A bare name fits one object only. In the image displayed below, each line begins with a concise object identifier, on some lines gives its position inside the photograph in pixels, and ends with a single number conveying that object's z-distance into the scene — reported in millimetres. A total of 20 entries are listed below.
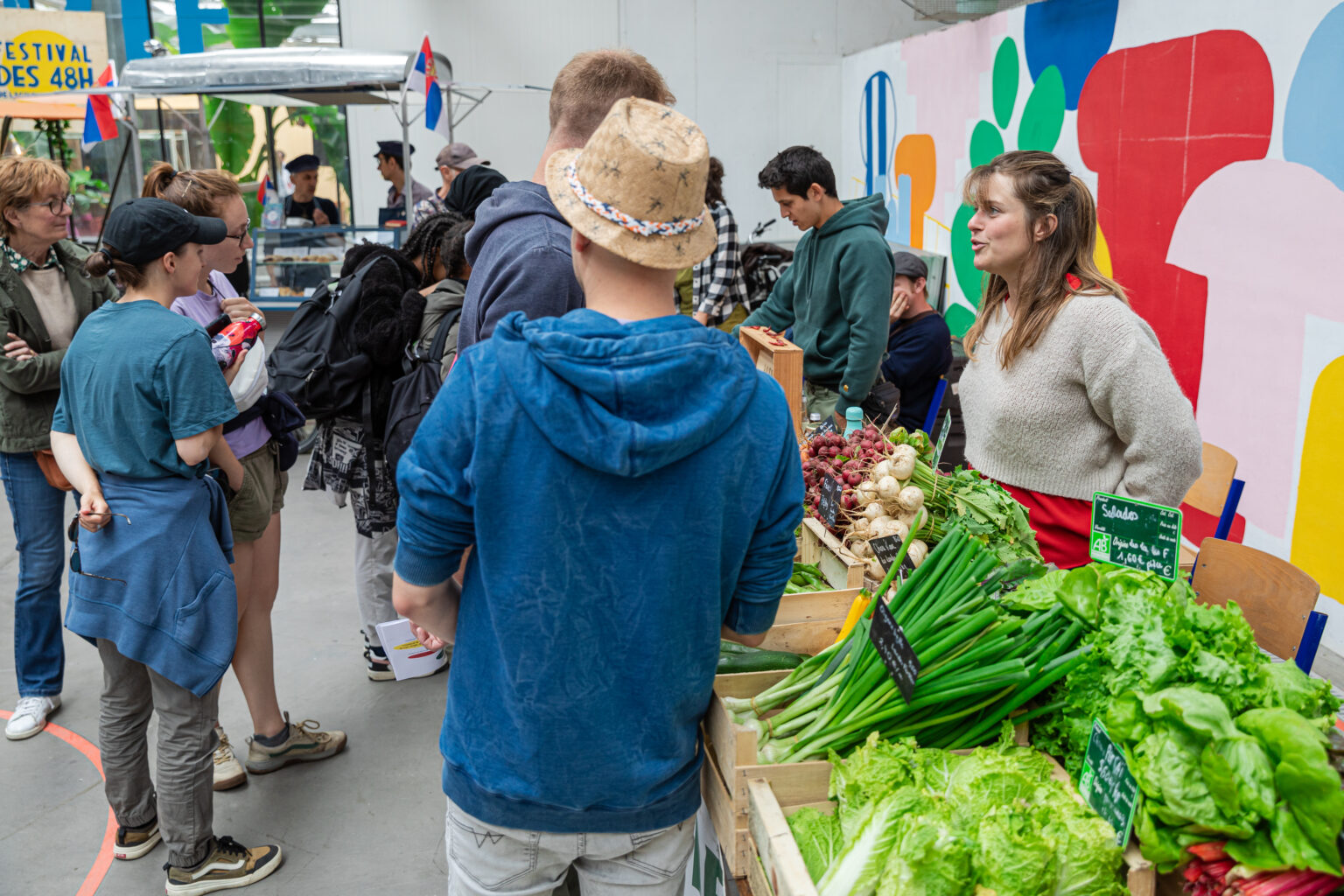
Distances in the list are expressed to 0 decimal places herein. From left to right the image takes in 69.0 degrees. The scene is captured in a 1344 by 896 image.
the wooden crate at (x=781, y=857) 1461
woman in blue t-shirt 2443
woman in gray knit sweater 2289
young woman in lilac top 3008
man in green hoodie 4109
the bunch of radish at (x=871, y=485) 2641
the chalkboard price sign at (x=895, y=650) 1642
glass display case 8164
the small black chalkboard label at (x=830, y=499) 2721
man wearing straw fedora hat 1282
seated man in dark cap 4684
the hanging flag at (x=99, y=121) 7266
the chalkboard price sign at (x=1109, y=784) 1443
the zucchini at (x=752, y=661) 2014
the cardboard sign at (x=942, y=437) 2857
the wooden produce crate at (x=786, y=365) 2977
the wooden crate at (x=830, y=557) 2375
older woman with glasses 3412
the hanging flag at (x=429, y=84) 7023
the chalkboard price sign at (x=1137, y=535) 1981
